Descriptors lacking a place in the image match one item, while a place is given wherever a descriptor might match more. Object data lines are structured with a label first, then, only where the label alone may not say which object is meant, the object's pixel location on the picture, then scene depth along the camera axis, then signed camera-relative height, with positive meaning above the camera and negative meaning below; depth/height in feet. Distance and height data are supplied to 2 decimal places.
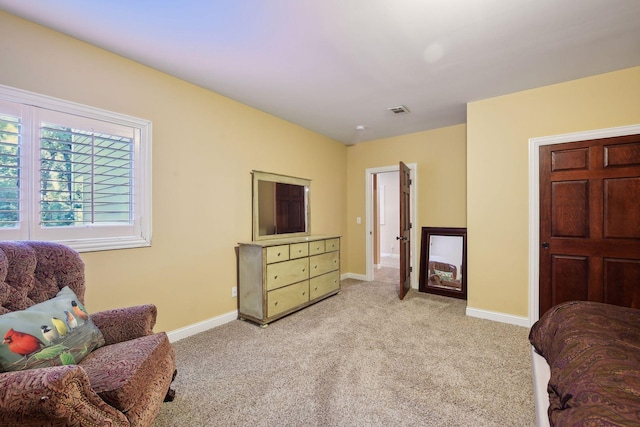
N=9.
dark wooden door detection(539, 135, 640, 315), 8.38 -0.22
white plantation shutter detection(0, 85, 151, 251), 6.10 +0.98
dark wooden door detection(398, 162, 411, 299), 12.69 -0.75
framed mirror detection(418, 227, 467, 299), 13.38 -2.34
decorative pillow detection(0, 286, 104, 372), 3.72 -1.80
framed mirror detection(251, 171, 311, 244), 11.39 +0.37
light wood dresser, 9.80 -2.39
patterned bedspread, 2.80 -1.87
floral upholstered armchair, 3.02 -1.97
